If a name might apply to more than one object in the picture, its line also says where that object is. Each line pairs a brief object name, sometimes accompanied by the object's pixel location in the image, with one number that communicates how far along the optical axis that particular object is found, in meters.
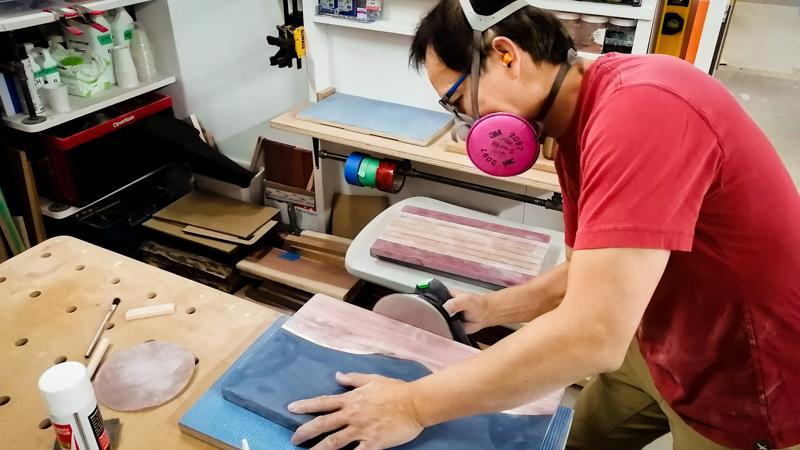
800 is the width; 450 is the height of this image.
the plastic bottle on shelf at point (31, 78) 2.11
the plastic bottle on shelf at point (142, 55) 2.54
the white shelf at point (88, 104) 2.16
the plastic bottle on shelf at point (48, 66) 2.18
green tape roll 2.16
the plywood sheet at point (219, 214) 2.54
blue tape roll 2.19
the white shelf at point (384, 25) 2.03
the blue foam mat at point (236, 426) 0.85
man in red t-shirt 0.71
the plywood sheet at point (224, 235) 2.48
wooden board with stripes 1.78
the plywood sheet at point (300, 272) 2.39
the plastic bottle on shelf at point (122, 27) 2.46
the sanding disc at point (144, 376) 0.94
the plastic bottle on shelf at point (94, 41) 2.37
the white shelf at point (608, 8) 1.68
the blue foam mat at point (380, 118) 1.99
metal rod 2.01
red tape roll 2.14
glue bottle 0.72
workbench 0.90
